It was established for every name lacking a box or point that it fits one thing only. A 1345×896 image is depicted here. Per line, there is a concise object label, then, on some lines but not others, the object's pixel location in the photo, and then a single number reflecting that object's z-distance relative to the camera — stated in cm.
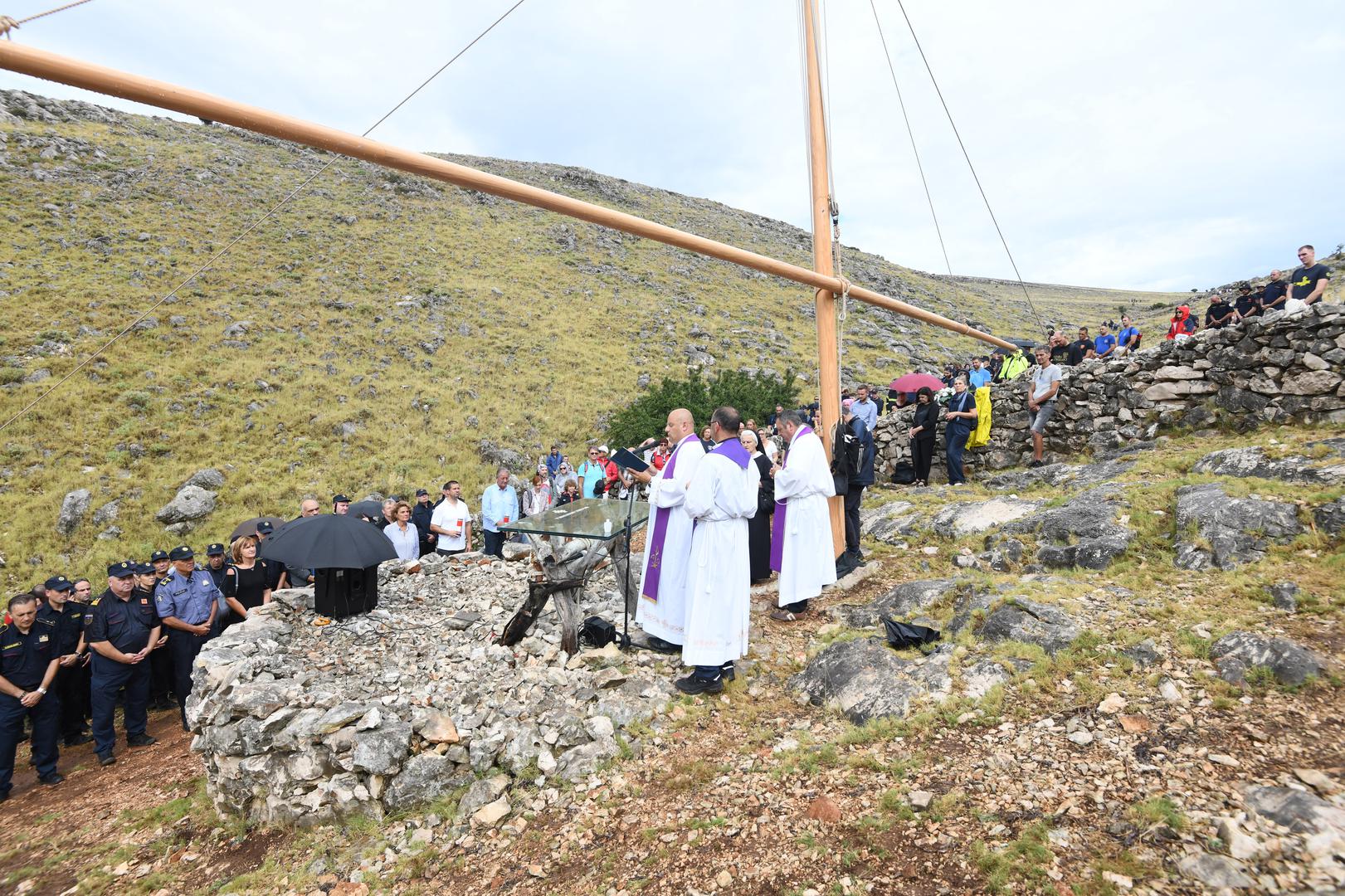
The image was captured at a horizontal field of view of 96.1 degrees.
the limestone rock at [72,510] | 1689
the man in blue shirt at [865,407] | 1187
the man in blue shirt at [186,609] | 775
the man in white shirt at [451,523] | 1023
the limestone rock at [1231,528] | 532
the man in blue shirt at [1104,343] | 1386
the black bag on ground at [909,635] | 527
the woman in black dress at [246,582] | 840
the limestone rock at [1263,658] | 366
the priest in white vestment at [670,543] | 566
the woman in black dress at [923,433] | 1124
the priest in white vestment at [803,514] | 664
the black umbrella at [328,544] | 649
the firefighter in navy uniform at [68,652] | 712
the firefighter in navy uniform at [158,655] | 780
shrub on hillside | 2213
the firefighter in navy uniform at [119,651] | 711
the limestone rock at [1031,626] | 476
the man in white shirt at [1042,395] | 1046
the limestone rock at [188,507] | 1775
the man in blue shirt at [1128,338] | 1318
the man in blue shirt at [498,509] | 1145
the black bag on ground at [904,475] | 1291
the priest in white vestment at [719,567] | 537
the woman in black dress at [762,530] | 837
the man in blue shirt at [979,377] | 1376
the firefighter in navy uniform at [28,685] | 654
